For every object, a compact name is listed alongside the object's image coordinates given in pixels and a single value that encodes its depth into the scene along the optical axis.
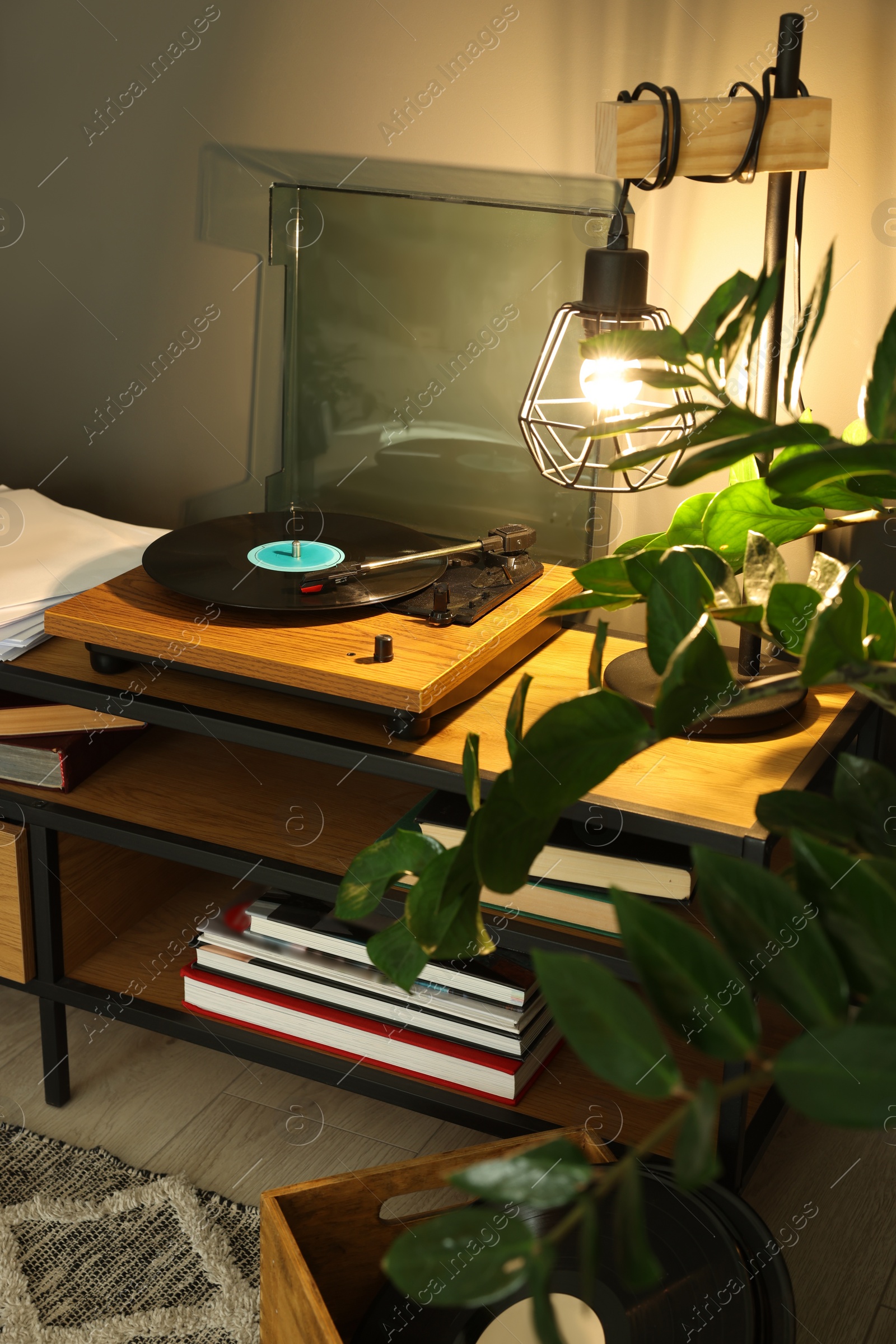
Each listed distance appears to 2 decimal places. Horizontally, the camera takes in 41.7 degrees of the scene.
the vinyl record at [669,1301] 0.85
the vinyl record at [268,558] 1.12
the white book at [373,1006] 1.16
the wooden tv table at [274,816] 1.04
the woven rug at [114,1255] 1.10
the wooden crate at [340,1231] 0.93
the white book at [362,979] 1.16
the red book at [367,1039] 1.17
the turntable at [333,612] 1.06
